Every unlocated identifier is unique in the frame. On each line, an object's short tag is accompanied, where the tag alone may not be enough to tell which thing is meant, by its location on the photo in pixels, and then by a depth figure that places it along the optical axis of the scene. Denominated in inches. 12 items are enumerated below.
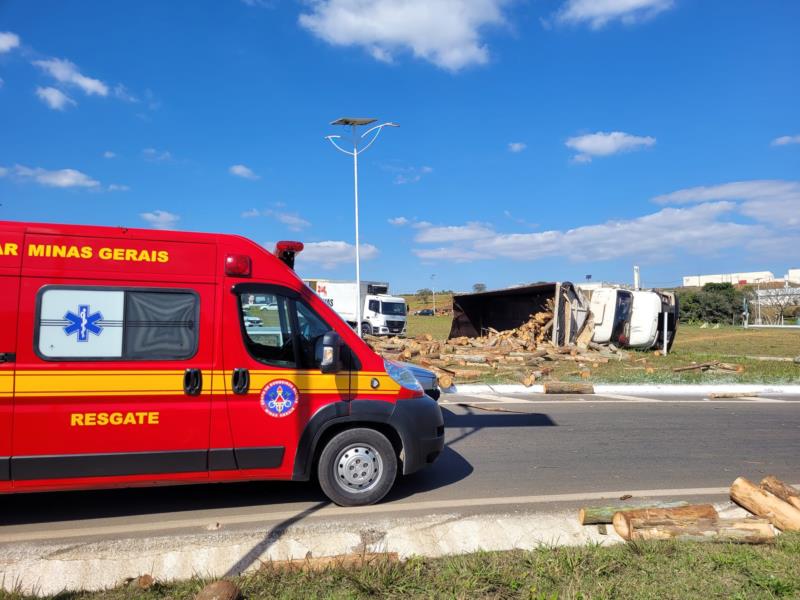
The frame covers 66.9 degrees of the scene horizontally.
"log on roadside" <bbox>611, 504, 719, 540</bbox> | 166.7
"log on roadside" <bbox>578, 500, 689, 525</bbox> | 179.6
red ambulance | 171.2
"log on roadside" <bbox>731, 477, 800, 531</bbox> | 175.8
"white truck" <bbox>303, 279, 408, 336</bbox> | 1358.3
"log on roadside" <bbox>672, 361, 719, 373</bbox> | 657.6
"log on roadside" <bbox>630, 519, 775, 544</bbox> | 161.6
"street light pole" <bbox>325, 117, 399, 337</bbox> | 1003.3
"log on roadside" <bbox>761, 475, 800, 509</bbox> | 183.7
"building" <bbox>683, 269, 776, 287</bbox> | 5040.8
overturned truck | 815.1
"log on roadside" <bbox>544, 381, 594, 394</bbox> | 502.6
